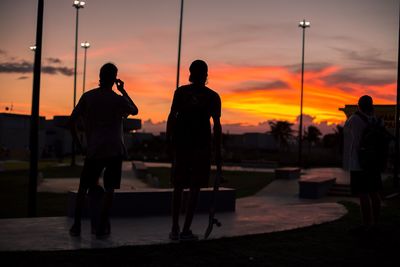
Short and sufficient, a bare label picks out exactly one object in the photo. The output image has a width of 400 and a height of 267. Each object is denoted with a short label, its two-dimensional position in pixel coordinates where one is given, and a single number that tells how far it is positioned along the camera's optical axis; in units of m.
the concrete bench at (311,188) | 19.02
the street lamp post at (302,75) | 45.50
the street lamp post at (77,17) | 43.00
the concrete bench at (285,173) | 25.33
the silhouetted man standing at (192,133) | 5.54
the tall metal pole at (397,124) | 21.19
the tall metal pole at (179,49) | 30.25
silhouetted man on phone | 5.63
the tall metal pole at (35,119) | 9.25
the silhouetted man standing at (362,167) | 6.62
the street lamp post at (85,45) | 53.69
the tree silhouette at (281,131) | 103.56
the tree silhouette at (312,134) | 102.88
